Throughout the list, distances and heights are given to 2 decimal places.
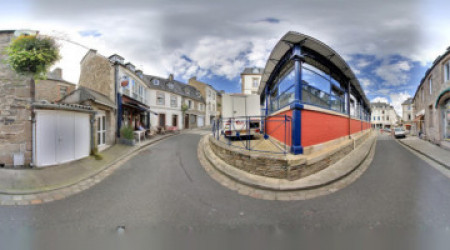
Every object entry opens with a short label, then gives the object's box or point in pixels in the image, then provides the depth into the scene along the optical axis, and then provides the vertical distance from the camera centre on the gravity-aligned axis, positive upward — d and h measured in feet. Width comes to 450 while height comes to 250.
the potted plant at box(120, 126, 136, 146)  27.30 -1.85
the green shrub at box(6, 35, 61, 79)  12.49 +5.60
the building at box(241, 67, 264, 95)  53.52 +14.56
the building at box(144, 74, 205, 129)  54.54 +8.61
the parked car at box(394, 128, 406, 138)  52.60 -2.81
